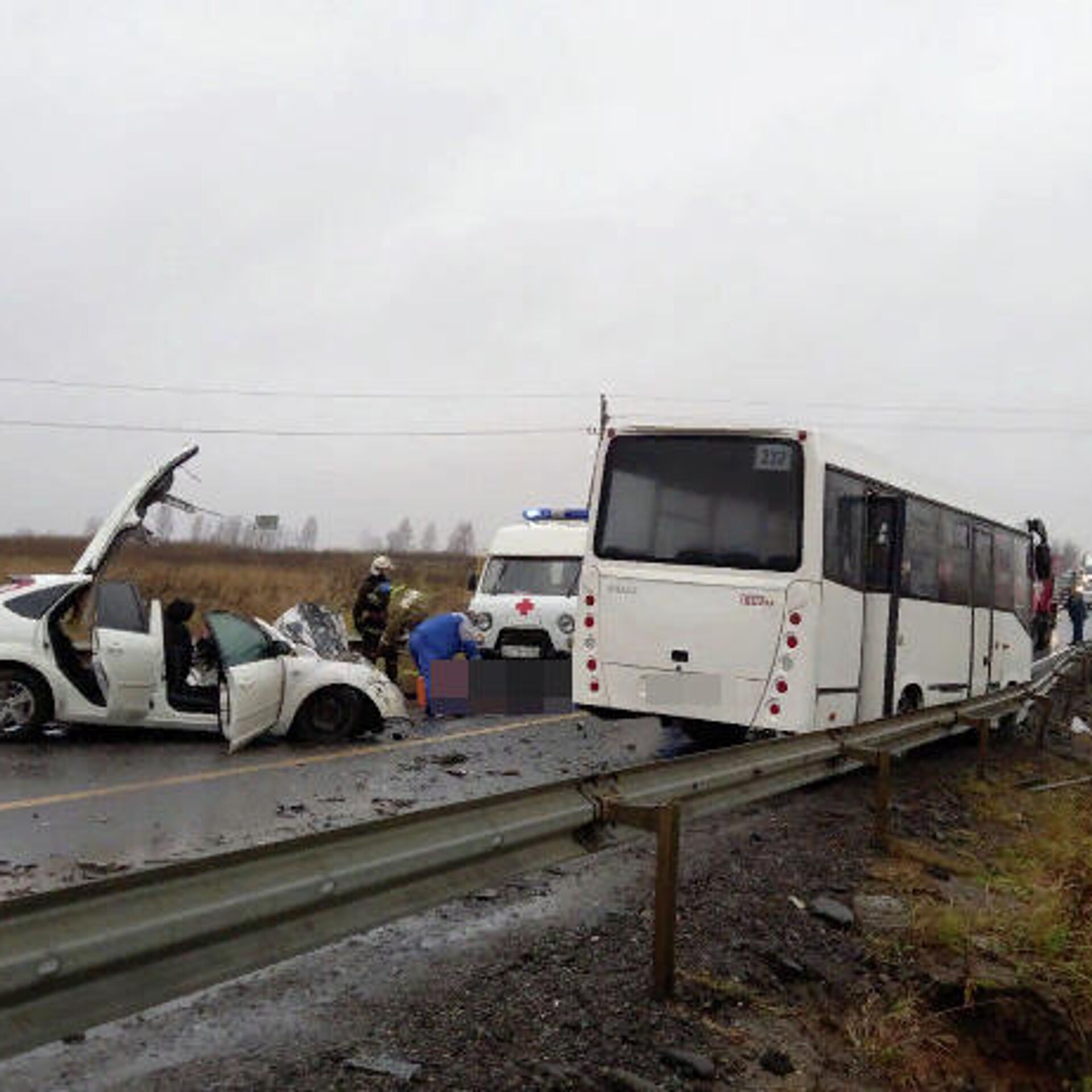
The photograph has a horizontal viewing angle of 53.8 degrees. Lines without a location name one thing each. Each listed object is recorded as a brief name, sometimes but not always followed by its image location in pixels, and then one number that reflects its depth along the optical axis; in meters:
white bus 8.47
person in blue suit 12.48
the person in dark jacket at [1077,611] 30.89
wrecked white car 9.33
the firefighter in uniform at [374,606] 13.84
